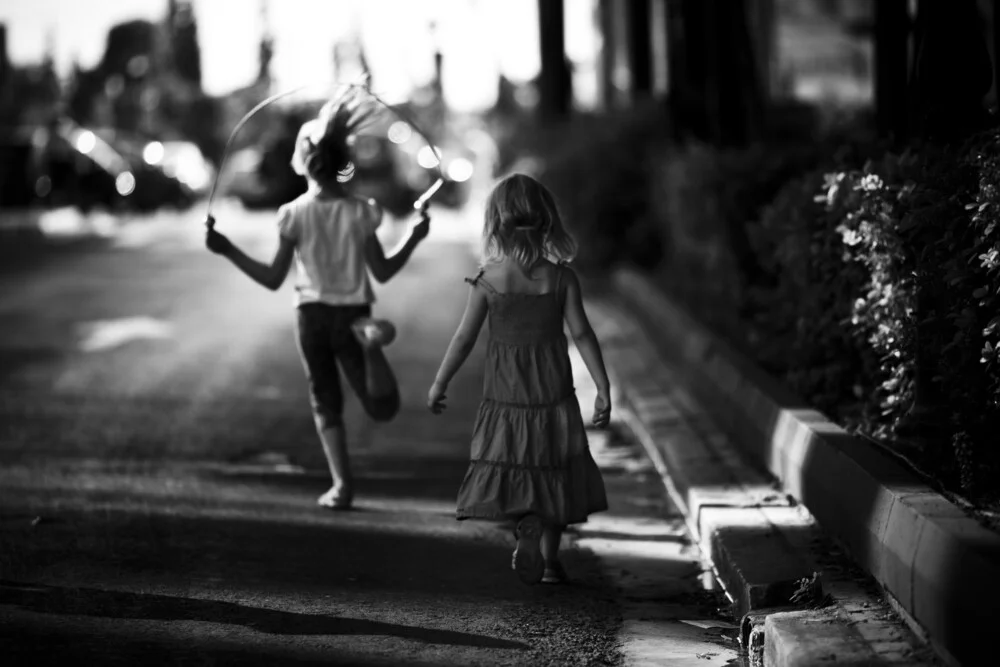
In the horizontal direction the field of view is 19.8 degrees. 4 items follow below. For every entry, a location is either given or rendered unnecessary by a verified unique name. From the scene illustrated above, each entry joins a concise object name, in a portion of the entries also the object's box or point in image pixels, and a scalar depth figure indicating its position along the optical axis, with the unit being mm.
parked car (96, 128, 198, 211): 61309
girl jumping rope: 13280
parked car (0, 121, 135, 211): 58232
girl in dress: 11013
